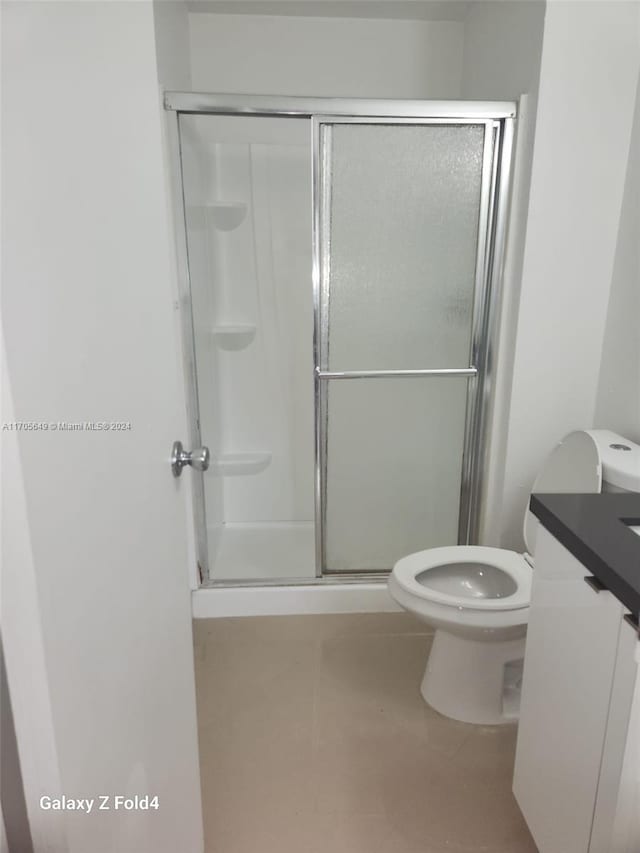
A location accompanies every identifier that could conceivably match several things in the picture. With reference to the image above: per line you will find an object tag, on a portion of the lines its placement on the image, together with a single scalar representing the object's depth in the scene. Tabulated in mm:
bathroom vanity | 881
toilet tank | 1594
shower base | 2449
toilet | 1624
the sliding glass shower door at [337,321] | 1995
